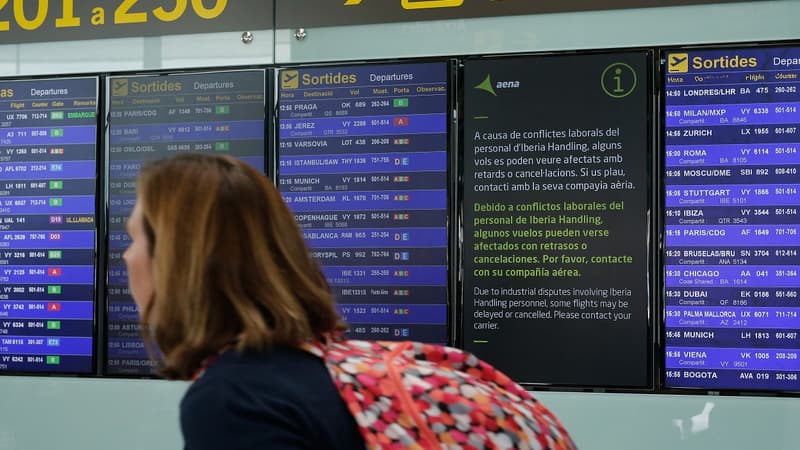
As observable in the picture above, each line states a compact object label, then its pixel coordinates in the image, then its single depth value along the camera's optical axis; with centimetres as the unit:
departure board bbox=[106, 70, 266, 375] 339
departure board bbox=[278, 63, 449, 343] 323
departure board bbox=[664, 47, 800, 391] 301
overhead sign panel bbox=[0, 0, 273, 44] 343
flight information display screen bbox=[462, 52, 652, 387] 310
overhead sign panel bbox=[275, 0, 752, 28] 320
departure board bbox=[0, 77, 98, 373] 349
